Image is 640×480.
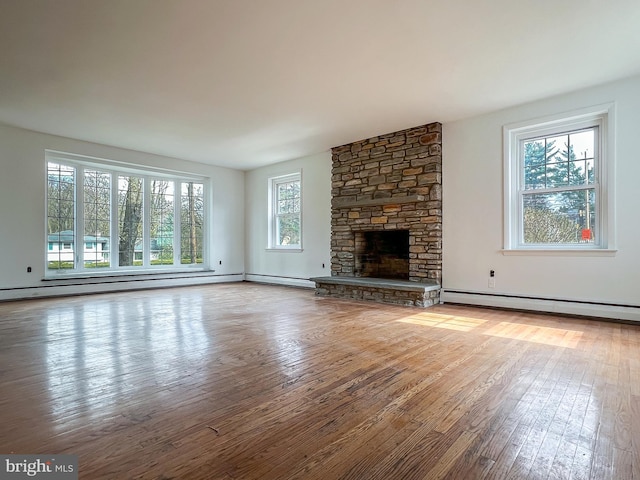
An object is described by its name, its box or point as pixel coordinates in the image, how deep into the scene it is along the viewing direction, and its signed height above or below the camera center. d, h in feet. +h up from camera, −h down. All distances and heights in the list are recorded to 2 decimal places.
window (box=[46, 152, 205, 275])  19.57 +1.44
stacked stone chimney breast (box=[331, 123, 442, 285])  16.66 +2.24
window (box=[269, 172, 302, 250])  23.99 +1.92
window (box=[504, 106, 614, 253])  12.82 +2.12
